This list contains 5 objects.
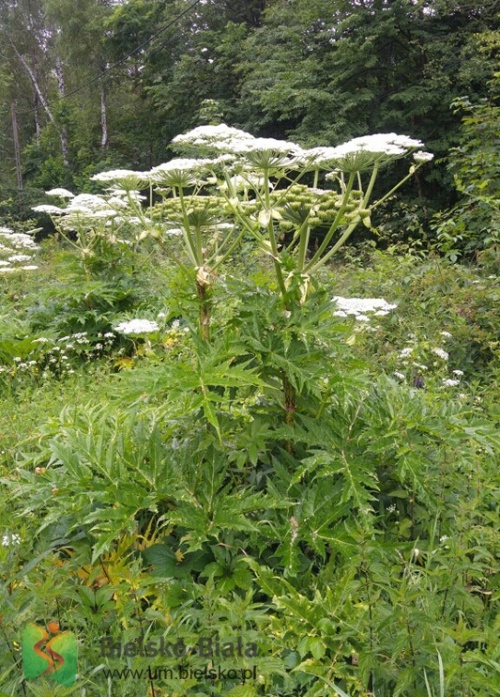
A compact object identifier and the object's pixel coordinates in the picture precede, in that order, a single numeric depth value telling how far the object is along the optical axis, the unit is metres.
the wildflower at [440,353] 3.69
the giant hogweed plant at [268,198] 2.04
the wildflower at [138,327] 2.76
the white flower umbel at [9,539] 1.90
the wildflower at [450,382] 3.25
